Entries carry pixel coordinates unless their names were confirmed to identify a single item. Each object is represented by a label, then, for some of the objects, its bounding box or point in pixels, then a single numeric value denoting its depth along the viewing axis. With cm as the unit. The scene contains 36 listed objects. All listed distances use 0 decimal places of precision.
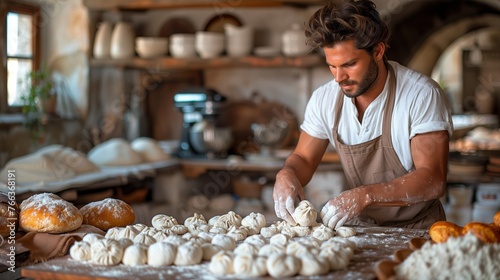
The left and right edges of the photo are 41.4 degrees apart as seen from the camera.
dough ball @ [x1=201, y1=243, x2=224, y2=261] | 230
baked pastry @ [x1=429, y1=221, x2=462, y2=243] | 234
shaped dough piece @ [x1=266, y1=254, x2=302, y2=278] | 209
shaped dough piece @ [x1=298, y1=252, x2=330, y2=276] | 211
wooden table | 213
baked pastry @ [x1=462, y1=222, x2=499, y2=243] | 224
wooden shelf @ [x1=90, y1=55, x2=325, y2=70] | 574
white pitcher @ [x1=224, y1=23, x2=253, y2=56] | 591
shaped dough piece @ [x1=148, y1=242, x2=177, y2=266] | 223
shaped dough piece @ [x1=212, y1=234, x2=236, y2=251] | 239
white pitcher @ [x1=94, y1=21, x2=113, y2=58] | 621
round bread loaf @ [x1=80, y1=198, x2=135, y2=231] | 282
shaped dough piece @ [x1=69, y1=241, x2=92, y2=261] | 231
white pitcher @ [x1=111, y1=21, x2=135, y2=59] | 616
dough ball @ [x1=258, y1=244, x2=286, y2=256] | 222
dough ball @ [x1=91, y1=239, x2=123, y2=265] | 225
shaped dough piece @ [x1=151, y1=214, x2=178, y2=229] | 273
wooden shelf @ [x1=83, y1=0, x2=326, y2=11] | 586
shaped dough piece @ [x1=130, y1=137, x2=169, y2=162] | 575
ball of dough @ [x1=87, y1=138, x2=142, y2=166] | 548
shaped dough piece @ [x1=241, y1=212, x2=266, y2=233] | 274
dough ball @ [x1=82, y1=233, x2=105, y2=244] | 237
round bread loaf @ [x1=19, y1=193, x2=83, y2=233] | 262
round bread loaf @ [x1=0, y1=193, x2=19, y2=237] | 264
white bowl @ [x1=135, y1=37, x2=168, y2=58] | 610
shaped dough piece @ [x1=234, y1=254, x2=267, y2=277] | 211
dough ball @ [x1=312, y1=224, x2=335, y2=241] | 256
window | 550
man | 281
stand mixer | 590
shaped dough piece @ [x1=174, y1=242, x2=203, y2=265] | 224
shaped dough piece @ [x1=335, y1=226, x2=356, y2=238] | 264
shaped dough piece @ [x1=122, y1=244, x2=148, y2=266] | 225
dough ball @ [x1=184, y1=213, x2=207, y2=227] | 280
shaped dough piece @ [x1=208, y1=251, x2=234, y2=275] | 213
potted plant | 559
